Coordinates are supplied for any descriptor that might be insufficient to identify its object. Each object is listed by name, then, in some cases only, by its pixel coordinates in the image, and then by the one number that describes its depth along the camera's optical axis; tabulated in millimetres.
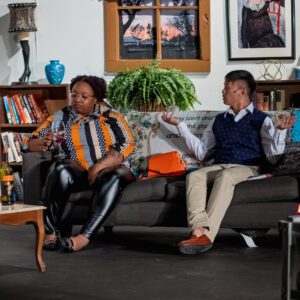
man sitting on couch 4535
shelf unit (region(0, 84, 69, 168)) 6969
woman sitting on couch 4691
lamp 6930
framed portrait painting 7129
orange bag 5129
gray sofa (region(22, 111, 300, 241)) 4633
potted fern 6375
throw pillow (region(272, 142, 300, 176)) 4805
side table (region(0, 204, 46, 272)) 3943
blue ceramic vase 6977
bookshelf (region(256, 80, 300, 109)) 6996
